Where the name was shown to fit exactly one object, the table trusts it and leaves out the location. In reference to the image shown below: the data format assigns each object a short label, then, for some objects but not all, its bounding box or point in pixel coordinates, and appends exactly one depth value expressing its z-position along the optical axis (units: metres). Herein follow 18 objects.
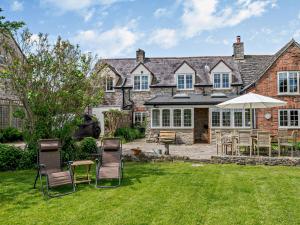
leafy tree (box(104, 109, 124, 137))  18.14
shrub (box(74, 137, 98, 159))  10.49
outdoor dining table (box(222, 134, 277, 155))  11.21
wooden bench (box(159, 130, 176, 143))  17.02
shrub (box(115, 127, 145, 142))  18.75
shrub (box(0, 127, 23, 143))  17.16
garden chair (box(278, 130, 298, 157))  10.73
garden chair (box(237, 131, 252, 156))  10.80
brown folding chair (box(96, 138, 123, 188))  7.66
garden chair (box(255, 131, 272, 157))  10.54
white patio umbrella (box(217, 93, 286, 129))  10.98
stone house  17.38
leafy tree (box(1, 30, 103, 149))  9.51
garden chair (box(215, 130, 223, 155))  11.52
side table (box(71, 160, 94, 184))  6.98
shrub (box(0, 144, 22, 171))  9.01
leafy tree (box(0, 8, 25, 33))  8.60
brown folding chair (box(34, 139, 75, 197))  6.46
